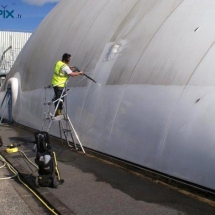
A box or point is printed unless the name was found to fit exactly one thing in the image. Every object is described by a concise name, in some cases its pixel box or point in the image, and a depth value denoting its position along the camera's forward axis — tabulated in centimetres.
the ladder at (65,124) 823
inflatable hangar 538
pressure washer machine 569
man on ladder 831
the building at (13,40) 3131
